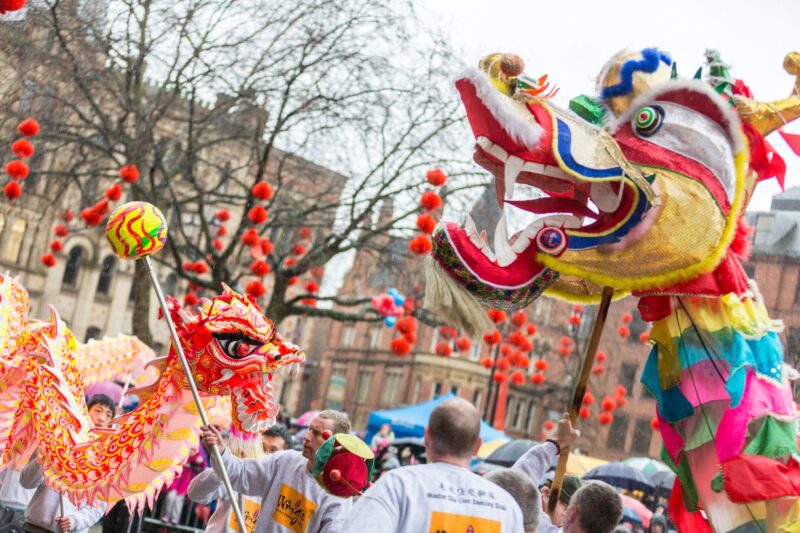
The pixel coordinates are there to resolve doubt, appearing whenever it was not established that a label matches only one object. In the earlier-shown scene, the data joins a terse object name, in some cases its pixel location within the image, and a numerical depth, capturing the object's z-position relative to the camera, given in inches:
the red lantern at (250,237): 545.3
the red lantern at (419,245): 531.2
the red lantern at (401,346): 615.5
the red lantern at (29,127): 450.0
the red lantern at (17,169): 484.7
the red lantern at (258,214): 533.3
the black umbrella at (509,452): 602.6
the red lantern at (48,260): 622.3
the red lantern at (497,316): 506.0
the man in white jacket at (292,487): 189.8
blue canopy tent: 772.0
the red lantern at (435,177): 517.3
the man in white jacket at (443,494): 126.0
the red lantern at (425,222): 514.0
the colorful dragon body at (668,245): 155.2
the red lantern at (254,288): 541.0
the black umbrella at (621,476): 613.6
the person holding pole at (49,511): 244.4
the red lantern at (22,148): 468.8
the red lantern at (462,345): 646.8
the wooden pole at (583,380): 163.2
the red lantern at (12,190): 483.3
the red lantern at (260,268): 562.6
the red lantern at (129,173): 510.3
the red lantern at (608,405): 784.9
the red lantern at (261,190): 531.5
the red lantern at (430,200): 520.4
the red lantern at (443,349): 631.8
